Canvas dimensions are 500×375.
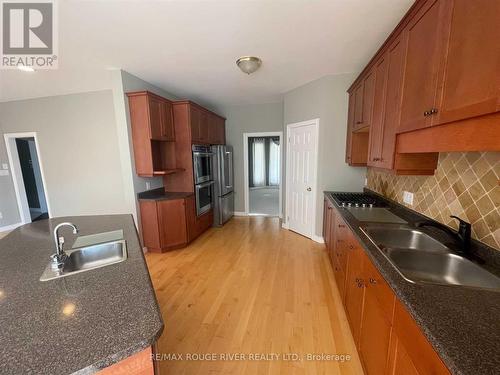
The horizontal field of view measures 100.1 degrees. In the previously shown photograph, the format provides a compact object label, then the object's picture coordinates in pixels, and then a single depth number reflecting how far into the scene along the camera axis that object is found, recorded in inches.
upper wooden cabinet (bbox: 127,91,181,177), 112.3
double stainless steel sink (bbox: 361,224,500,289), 43.6
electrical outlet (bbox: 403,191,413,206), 75.8
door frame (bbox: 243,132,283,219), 184.0
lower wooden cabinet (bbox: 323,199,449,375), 30.9
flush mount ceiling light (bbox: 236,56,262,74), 95.8
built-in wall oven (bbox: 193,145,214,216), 143.1
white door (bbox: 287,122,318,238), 135.0
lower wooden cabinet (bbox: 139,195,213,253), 120.3
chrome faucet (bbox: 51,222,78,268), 45.7
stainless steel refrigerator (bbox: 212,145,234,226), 165.8
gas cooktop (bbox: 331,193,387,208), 93.2
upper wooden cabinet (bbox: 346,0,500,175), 33.3
